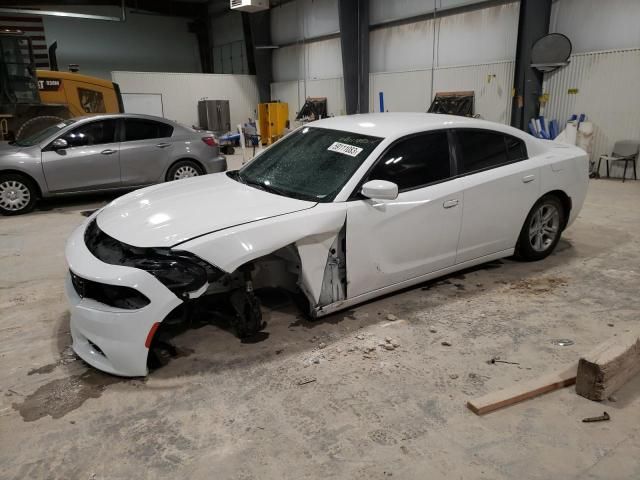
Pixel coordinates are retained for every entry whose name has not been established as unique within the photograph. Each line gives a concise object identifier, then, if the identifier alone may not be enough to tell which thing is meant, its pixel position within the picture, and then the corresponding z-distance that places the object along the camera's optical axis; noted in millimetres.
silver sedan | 6707
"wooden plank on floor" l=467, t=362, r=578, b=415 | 2477
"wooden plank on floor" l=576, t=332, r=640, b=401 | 2496
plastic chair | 9117
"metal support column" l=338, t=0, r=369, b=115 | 14102
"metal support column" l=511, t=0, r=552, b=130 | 9875
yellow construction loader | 8555
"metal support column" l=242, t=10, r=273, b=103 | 18375
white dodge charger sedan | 2668
